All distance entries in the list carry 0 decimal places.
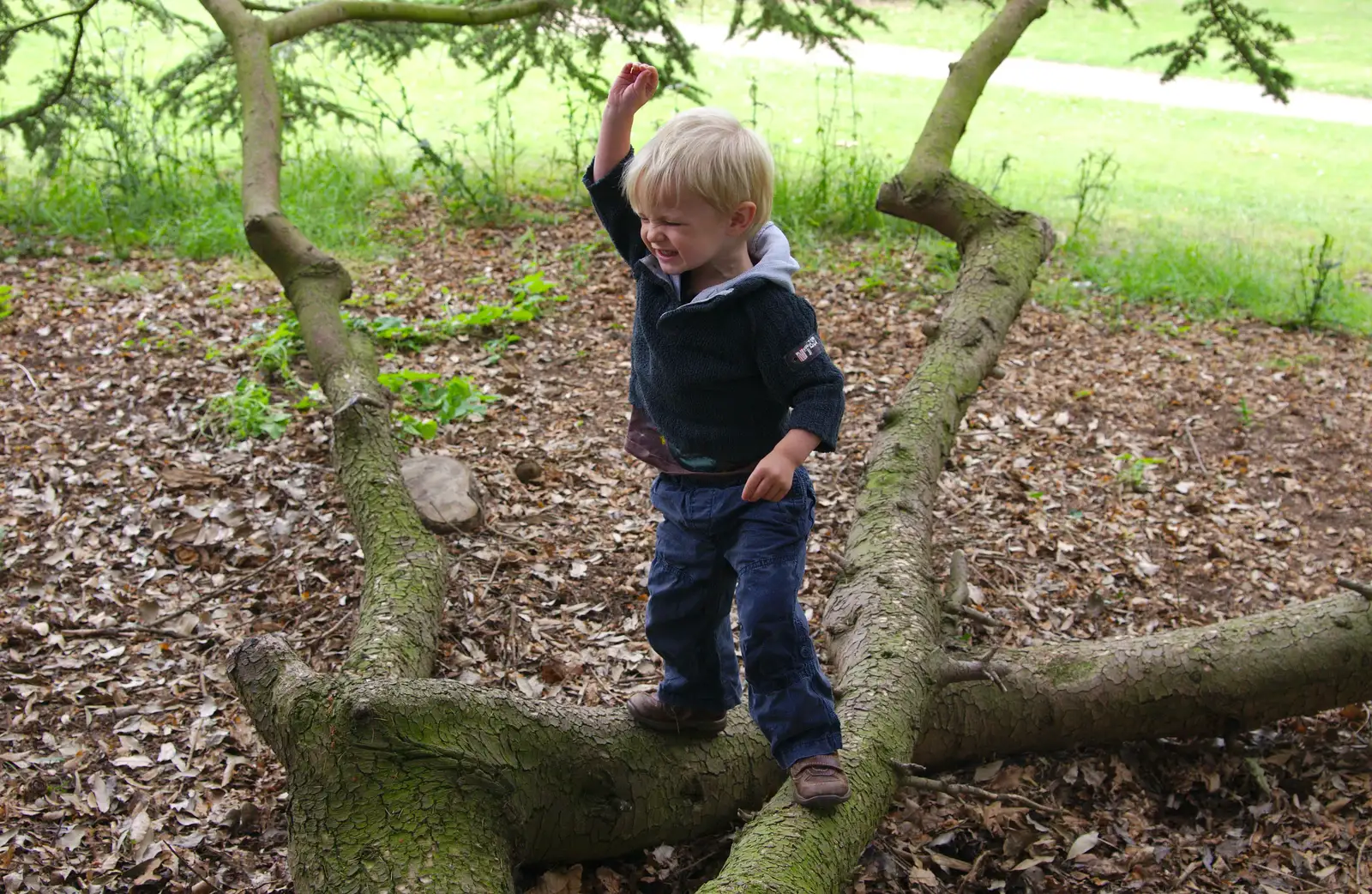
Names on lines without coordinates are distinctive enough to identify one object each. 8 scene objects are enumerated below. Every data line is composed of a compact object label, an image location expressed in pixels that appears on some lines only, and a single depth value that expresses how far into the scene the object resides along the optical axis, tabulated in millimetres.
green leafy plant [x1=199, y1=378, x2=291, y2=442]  5219
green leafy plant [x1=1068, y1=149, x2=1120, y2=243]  8570
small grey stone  4500
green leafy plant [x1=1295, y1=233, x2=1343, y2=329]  7207
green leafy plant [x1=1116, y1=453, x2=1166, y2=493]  5294
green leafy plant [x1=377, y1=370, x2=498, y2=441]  5410
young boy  2361
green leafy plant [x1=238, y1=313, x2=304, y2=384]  5777
